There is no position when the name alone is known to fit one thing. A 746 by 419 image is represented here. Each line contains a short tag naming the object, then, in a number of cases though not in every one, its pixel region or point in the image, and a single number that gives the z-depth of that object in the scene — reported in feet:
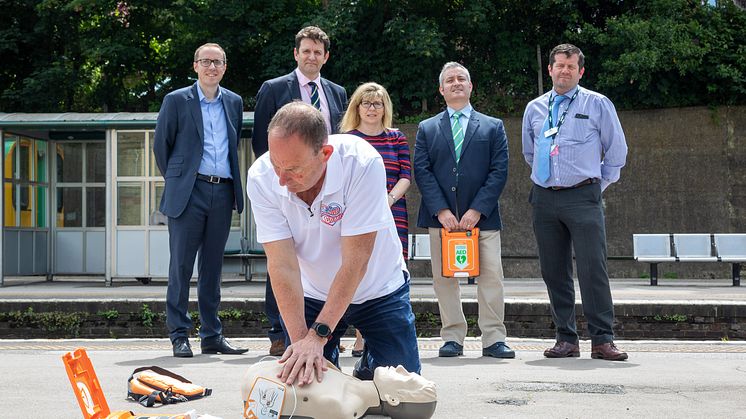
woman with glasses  21.61
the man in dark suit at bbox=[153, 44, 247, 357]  22.00
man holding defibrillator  22.17
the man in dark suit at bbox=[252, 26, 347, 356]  22.18
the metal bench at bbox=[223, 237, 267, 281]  50.83
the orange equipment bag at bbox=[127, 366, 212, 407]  14.90
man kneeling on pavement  11.81
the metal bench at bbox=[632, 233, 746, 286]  51.93
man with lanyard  21.31
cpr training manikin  11.66
